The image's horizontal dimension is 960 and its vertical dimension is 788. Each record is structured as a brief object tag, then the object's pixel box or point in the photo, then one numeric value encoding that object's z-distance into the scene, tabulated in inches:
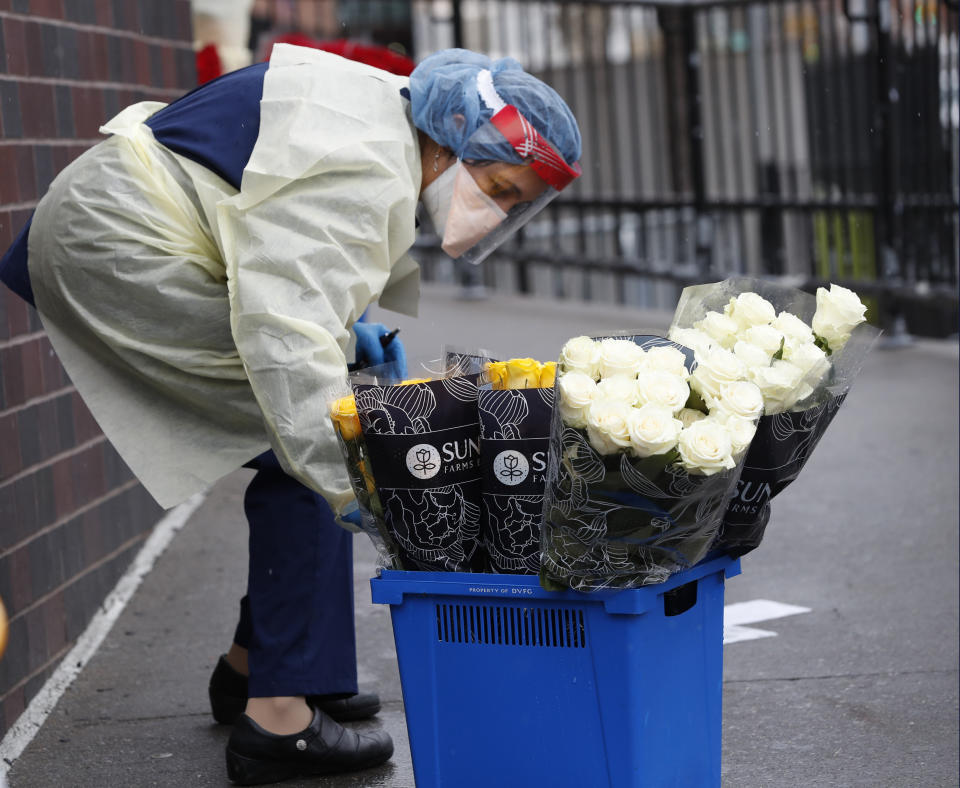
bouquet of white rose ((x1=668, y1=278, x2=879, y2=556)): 158.3
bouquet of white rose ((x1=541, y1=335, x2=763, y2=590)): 146.2
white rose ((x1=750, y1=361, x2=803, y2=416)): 157.5
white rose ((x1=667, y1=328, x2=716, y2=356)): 167.8
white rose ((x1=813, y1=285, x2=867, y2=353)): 171.0
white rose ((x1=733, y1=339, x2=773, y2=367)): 159.0
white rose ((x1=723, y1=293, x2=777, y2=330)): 168.9
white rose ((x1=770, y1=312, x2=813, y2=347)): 163.9
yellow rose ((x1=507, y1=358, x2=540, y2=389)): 179.8
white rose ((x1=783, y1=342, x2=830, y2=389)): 159.5
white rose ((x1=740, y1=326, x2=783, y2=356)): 162.8
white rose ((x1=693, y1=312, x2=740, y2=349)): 169.9
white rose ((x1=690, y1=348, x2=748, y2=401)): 152.7
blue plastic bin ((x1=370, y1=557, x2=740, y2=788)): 166.1
